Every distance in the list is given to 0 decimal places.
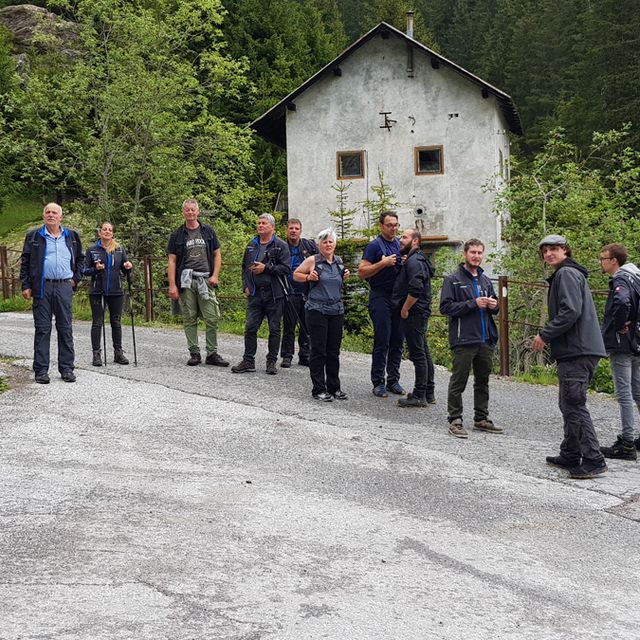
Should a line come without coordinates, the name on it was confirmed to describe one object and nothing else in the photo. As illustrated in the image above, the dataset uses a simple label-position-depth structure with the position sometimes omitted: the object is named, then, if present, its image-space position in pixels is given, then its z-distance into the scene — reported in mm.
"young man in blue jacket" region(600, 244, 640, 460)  7773
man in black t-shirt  11406
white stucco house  29984
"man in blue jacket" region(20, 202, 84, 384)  9969
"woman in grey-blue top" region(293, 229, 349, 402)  9703
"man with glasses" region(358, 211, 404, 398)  9930
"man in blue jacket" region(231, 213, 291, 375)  11156
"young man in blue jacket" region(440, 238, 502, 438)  8375
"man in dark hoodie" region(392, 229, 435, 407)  9539
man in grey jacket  7160
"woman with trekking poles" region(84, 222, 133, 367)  11461
